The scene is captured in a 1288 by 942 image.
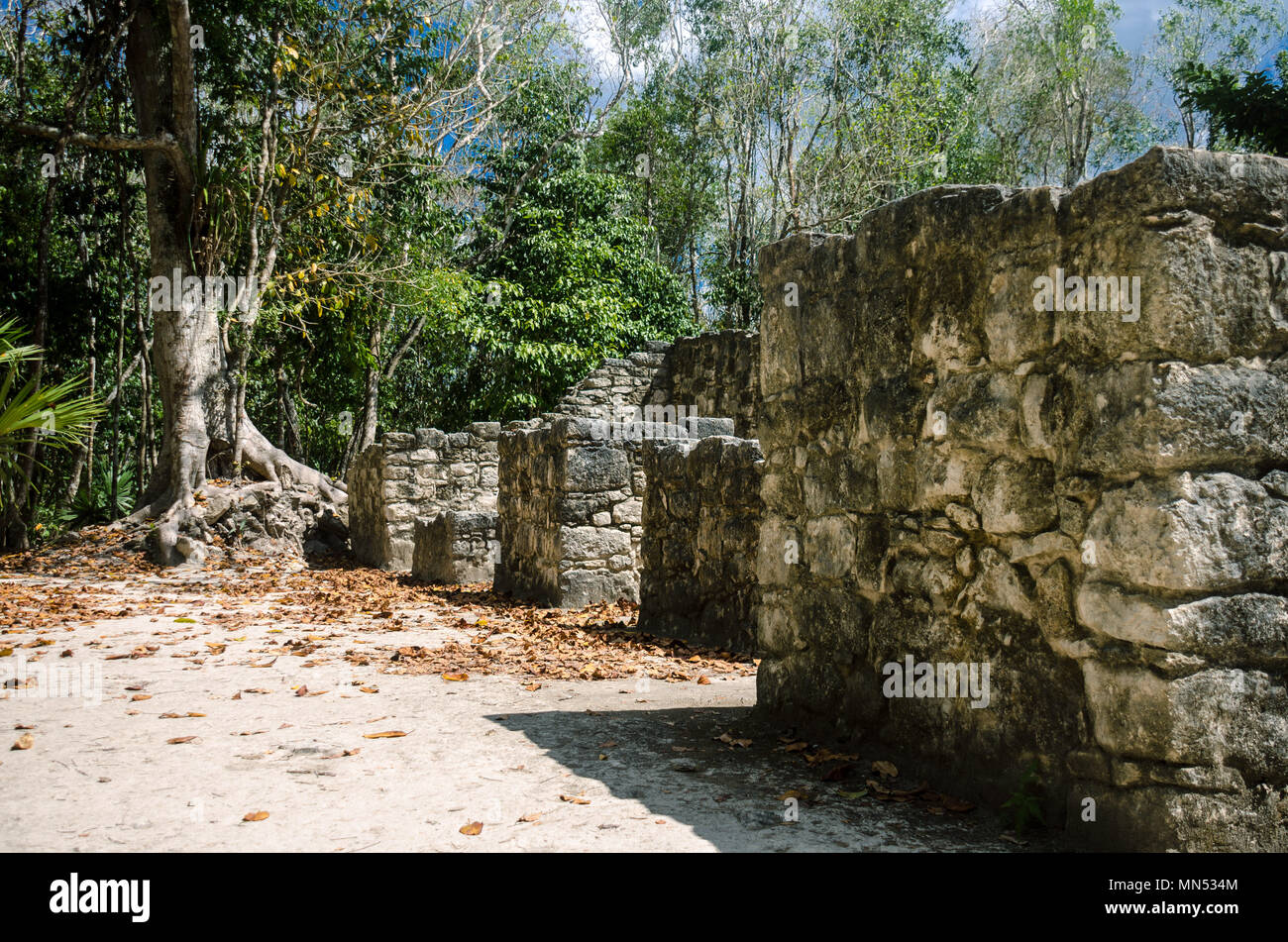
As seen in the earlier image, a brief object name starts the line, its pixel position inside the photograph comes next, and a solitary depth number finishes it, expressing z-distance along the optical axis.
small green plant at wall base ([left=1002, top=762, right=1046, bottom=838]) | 2.98
